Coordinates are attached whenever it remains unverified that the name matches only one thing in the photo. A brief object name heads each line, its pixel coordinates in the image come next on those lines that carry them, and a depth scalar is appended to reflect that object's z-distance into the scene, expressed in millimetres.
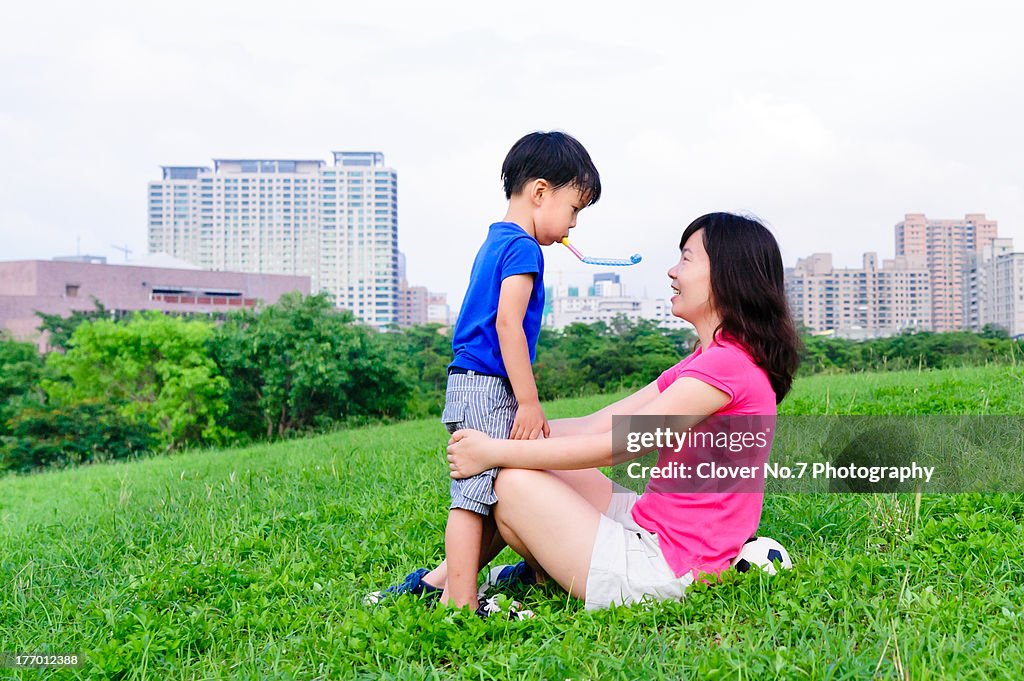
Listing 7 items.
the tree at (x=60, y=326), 30103
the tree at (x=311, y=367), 14844
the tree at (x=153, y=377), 16469
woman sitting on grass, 2043
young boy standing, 2172
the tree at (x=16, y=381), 16016
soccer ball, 2164
